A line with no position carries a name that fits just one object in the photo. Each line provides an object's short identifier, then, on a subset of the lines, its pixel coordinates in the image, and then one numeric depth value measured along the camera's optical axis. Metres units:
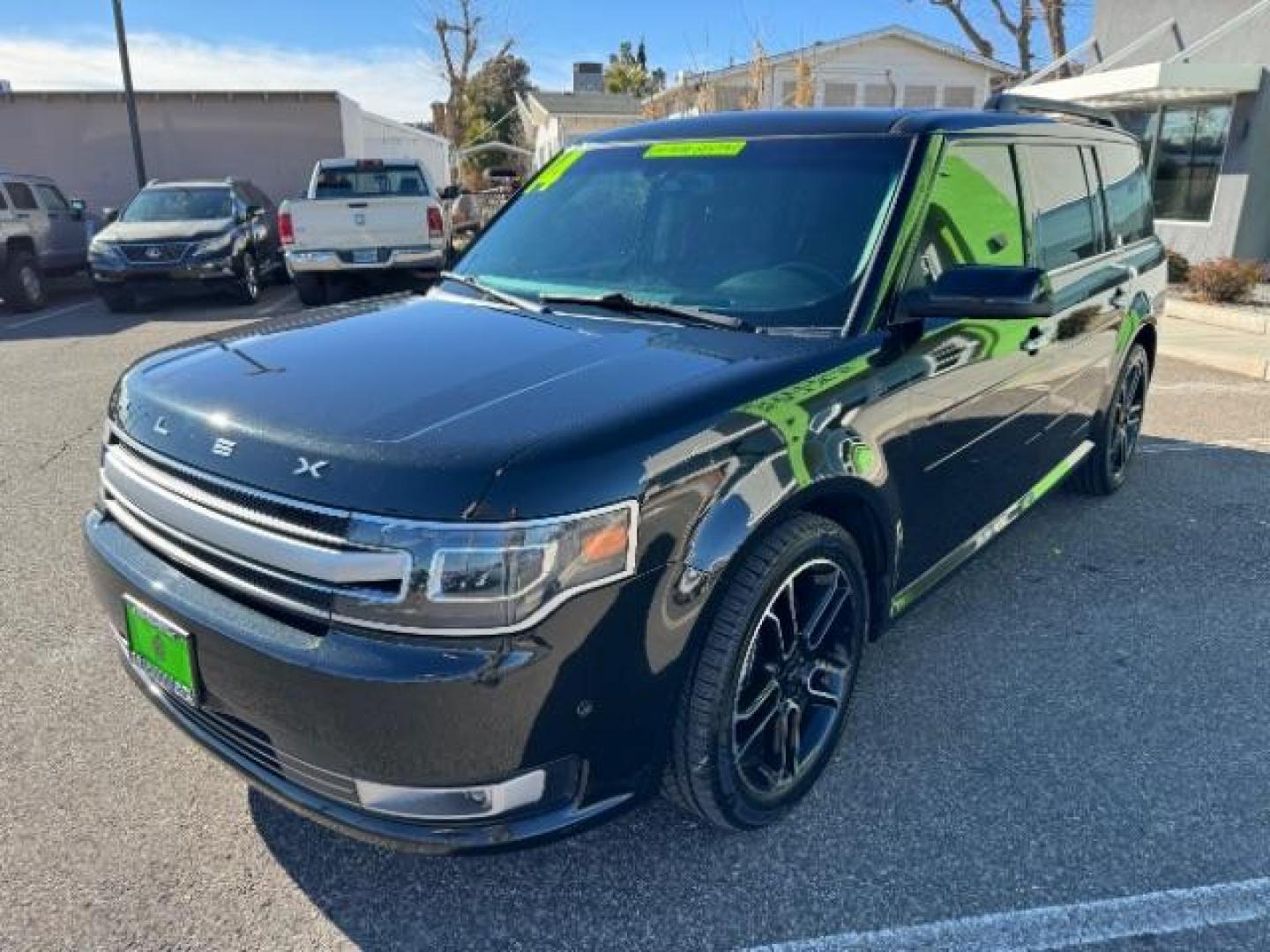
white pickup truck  11.77
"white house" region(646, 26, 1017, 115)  28.36
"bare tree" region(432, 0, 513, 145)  40.66
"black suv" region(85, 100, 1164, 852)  1.86
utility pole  18.20
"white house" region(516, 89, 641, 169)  38.53
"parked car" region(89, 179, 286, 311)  12.28
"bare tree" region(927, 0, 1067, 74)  23.70
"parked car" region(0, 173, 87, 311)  13.02
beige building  19.86
